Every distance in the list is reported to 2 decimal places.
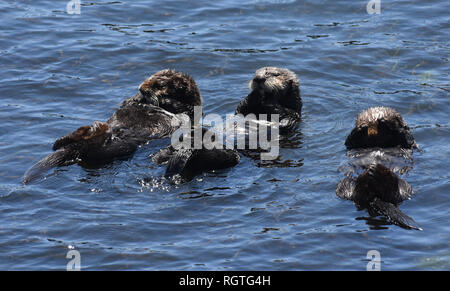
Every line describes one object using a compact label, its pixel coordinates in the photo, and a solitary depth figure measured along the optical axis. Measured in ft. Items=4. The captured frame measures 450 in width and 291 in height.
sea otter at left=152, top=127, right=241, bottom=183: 39.40
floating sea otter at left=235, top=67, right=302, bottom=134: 48.91
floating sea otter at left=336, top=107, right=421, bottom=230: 36.04
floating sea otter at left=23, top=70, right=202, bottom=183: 41.75
